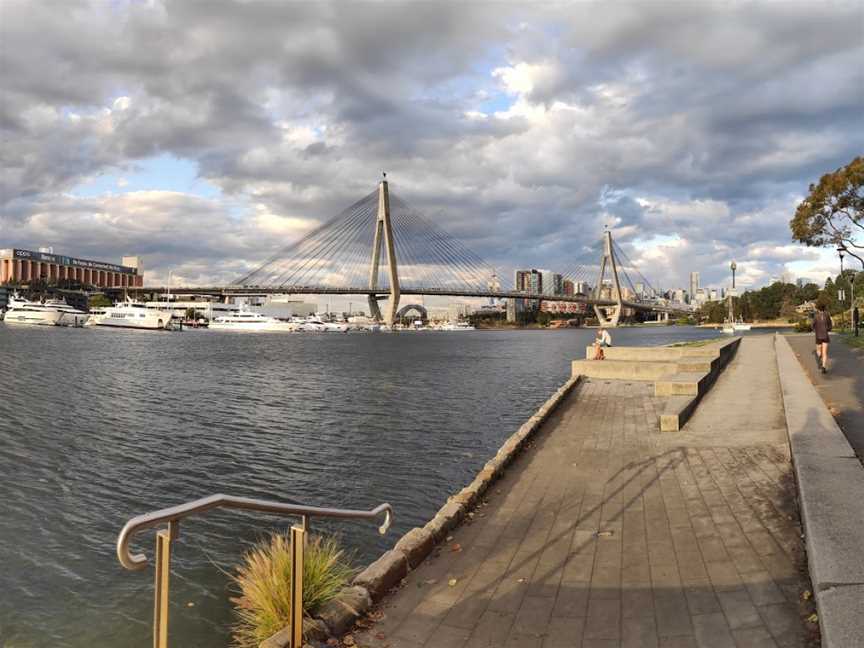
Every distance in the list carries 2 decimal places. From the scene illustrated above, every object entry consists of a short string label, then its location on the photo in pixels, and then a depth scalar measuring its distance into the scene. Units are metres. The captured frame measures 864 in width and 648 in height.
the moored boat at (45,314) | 114.56
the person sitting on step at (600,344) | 21.69
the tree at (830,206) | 25.50
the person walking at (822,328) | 15.27
